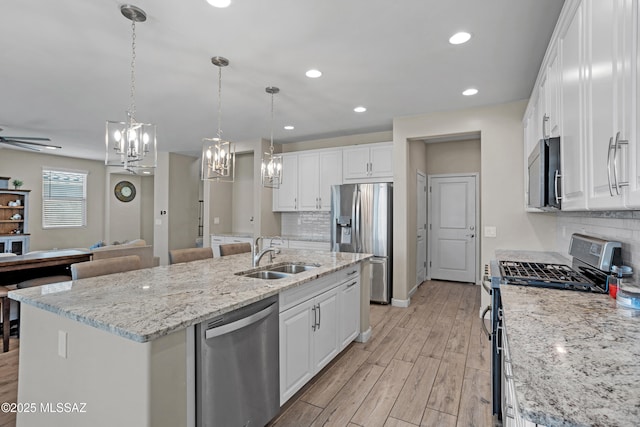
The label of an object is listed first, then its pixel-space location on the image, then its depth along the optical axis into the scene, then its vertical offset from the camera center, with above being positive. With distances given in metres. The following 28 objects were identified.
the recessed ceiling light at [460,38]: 2.40 +1.36
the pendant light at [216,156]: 2.86 +0.52
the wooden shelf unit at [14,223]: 6.37 -0.21
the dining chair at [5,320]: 3.01 -1.02
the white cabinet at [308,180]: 5.30 +0.60
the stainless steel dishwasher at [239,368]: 1.47 -0.78
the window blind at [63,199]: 7.44 +0.36
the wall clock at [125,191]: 8.87 +0.65
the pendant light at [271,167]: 3.54 +0.54
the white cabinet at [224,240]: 5.94 -0.48
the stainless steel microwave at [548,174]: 1.89 +0.26
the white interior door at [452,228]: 5.82 -0.23
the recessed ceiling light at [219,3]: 2.03 +1.36
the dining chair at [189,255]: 2.90 -0.39
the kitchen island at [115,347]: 1.27 -0.59
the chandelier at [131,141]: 2.19 +0.51
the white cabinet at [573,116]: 1.48 +0.51
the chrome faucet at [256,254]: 2.60 -0.33
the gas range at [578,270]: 1.64 -0.36
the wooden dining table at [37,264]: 3.54 -0.59
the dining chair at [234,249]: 3.42 -0.38
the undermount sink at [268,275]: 2.58 -0.49
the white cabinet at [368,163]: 4.80 +0.81
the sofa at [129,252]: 4.01 -0.50
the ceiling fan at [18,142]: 4.49 +1.10
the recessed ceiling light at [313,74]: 3.06 +1.38
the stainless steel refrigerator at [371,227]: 4.53 -0.17
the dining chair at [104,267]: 2.18 -0.39
